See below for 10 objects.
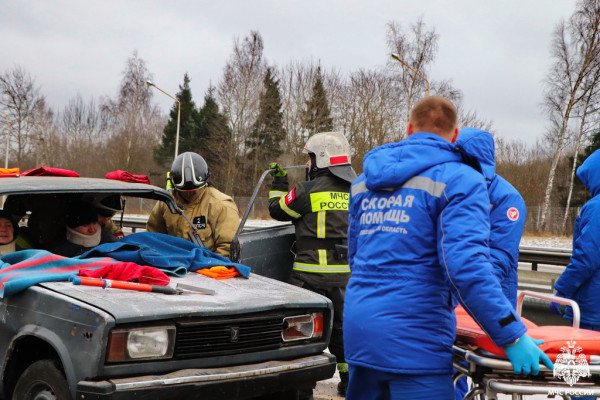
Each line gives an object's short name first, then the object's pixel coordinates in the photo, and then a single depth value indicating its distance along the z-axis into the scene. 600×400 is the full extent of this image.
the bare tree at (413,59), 33.53
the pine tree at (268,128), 40.09
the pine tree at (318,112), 38.25
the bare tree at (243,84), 39.62
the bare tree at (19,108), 49.44
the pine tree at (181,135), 47.19
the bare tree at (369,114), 35.78
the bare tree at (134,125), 46.84
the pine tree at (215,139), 41.53
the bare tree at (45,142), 51.38
